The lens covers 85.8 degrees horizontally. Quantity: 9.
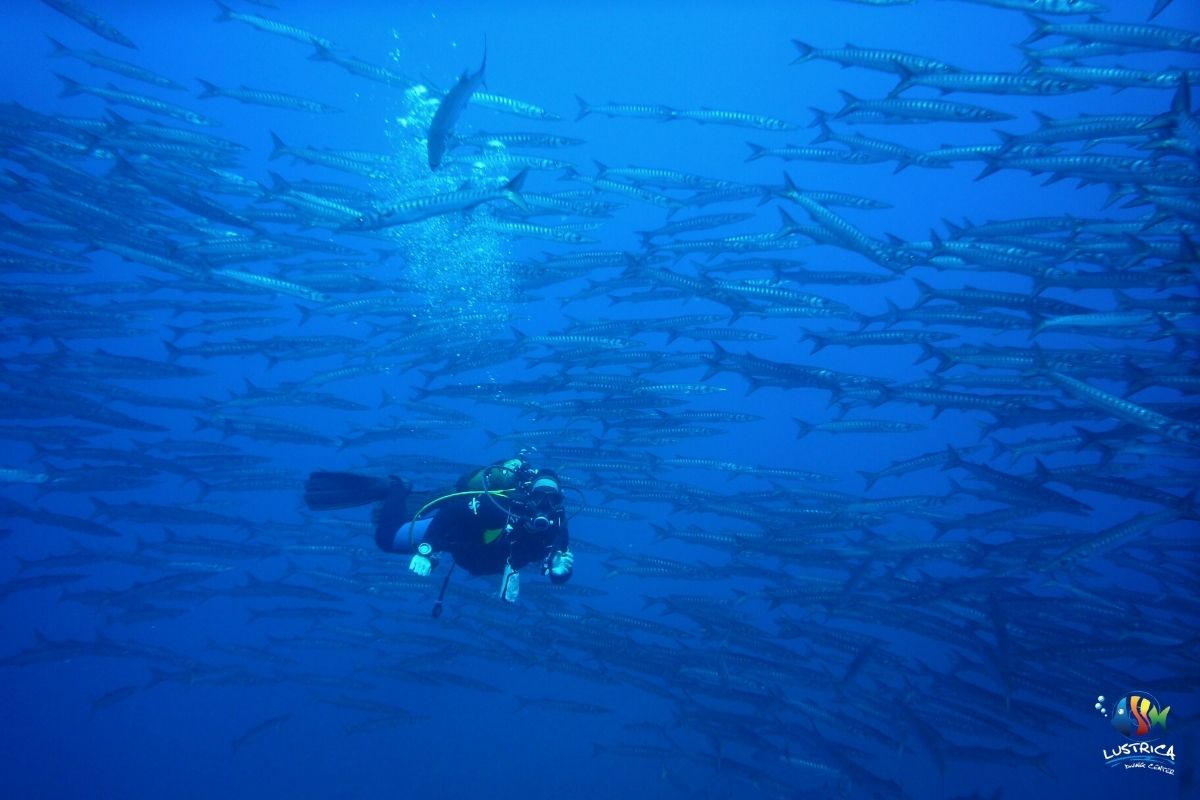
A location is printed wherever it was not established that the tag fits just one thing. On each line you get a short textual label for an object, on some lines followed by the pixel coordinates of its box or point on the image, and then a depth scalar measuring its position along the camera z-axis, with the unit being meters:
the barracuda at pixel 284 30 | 8.03
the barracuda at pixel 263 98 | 8.83
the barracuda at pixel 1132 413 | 5.46
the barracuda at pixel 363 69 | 8.23
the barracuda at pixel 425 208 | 4.97
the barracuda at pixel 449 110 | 4.60
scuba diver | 4.15
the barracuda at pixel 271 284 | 8.03
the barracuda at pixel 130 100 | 8.29
